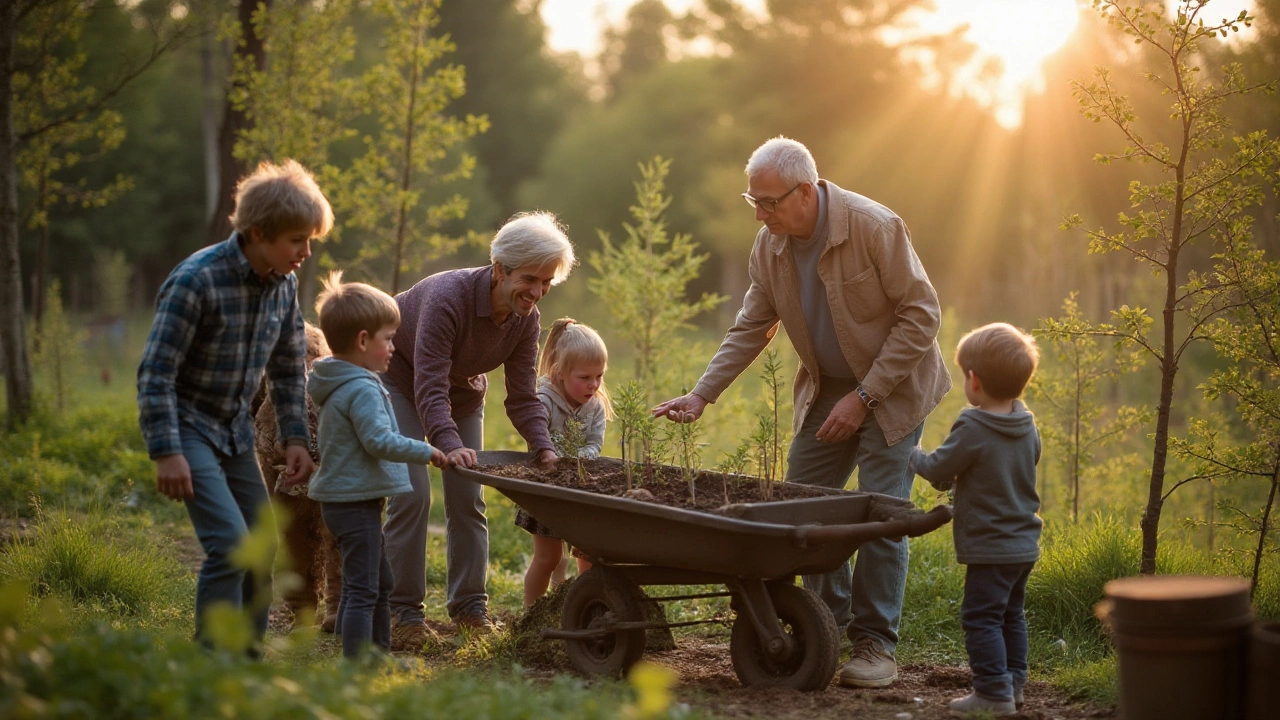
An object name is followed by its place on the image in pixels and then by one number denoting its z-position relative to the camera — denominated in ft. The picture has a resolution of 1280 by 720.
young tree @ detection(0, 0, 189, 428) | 31.19
